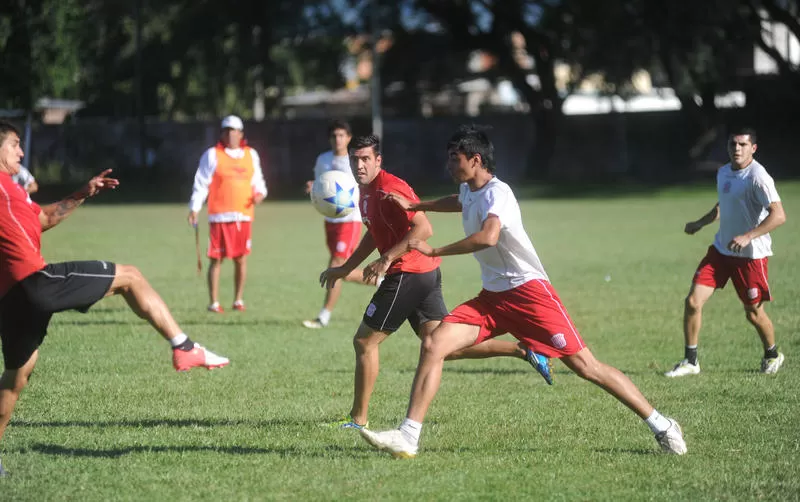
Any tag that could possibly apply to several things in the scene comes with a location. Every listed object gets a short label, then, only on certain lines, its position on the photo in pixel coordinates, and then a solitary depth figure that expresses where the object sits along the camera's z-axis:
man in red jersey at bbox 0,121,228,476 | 12.51
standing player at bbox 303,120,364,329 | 25.23
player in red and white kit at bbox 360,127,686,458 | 13.33
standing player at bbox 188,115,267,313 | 28.02
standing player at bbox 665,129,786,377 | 19.31
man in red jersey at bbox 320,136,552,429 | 14.94
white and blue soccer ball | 18.56
